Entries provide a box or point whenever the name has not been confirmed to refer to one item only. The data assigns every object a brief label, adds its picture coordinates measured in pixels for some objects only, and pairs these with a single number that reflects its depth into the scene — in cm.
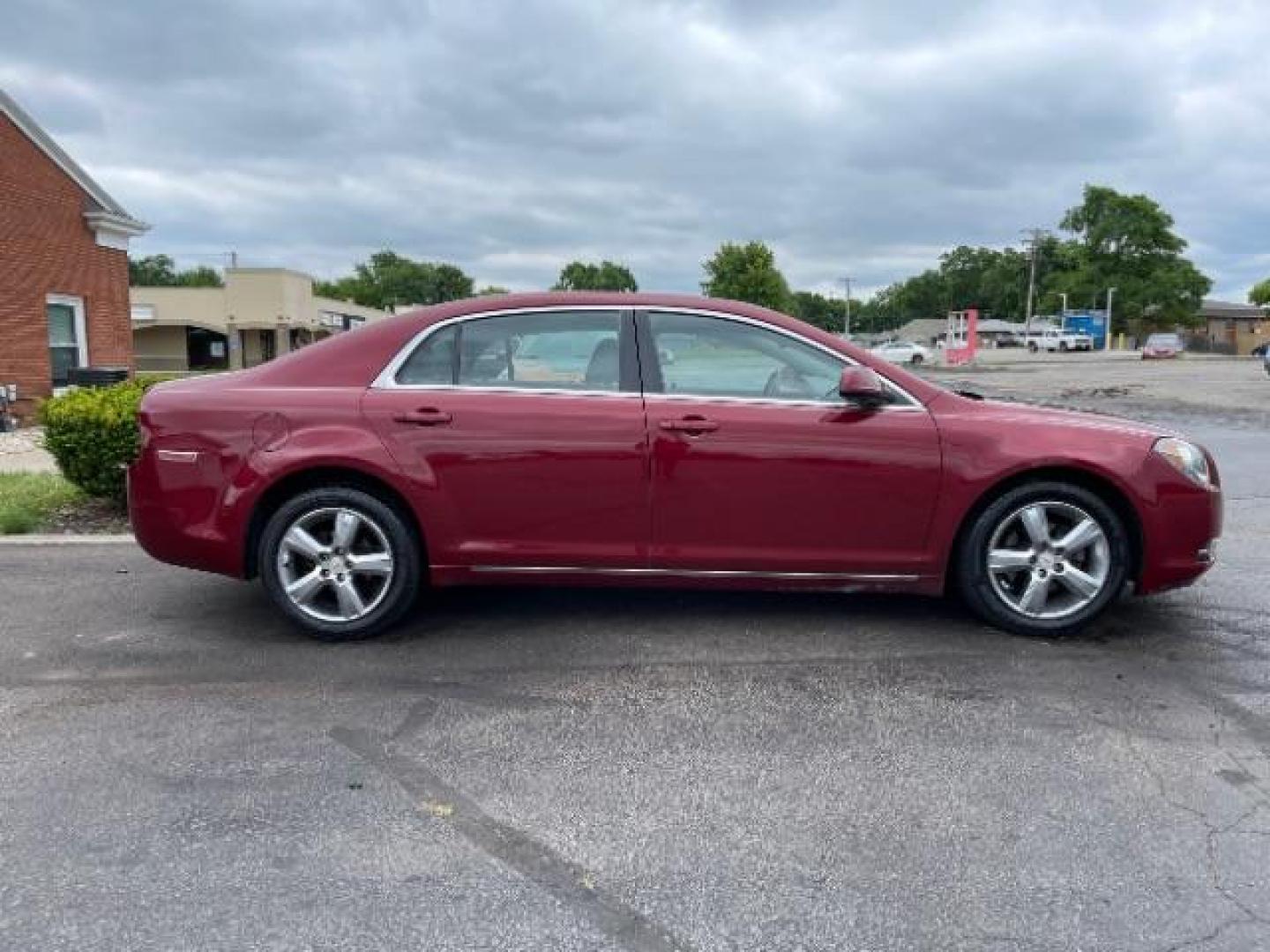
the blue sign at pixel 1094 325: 8231
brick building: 1532
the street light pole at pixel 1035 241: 9969
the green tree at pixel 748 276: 6781
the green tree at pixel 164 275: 10462
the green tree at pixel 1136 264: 8412
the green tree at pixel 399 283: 12025
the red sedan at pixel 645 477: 432
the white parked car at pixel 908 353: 5438
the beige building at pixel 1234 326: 8175
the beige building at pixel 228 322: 4606
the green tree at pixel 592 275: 11306
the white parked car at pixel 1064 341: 7581
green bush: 686
